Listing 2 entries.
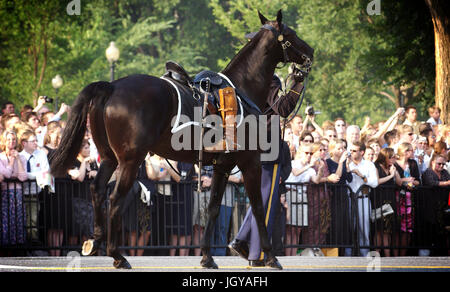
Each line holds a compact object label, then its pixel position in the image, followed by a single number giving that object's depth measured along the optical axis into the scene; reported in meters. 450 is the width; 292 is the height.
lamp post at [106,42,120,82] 32.00
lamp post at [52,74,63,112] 38.03
